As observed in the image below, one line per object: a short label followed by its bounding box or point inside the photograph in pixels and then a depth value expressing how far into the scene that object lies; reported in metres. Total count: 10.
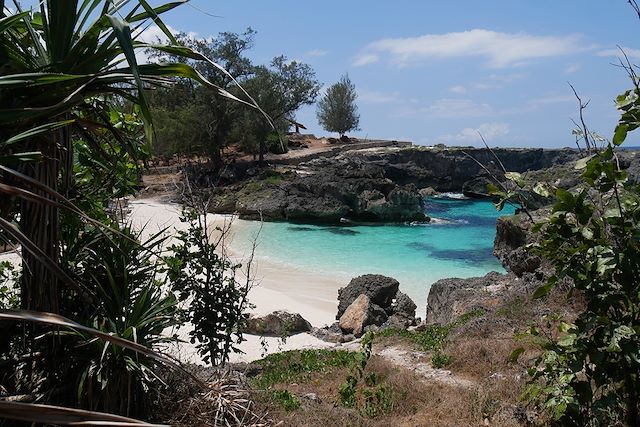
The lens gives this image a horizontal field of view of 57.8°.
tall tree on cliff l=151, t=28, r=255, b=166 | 41.50
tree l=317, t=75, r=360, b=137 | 65.12
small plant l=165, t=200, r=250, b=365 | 6.85
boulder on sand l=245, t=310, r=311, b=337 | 12.77
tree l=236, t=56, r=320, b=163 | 43.82
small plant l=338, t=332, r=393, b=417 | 6.28
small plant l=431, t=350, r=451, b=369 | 8.17
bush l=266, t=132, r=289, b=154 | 42.81
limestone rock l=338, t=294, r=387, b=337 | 13.28
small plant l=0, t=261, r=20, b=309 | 4.40
